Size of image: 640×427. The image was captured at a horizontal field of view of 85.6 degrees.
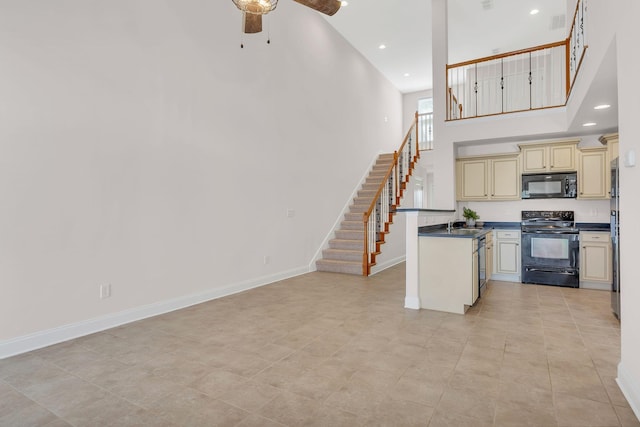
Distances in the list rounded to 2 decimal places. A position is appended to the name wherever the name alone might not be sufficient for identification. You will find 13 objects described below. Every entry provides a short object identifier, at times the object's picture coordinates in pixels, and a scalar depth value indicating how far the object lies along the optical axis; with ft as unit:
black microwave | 17.67
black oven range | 16.83
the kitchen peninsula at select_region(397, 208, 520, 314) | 12.63
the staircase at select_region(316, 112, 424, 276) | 20.63
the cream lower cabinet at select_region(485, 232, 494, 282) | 17.08
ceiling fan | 9.52
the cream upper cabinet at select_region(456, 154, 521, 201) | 19.11
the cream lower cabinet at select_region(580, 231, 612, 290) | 16.16
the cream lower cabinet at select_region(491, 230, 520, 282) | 18.24
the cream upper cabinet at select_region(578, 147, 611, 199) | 16.85
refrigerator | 11.71
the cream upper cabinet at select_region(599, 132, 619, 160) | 15.39
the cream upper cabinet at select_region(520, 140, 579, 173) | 17.62
